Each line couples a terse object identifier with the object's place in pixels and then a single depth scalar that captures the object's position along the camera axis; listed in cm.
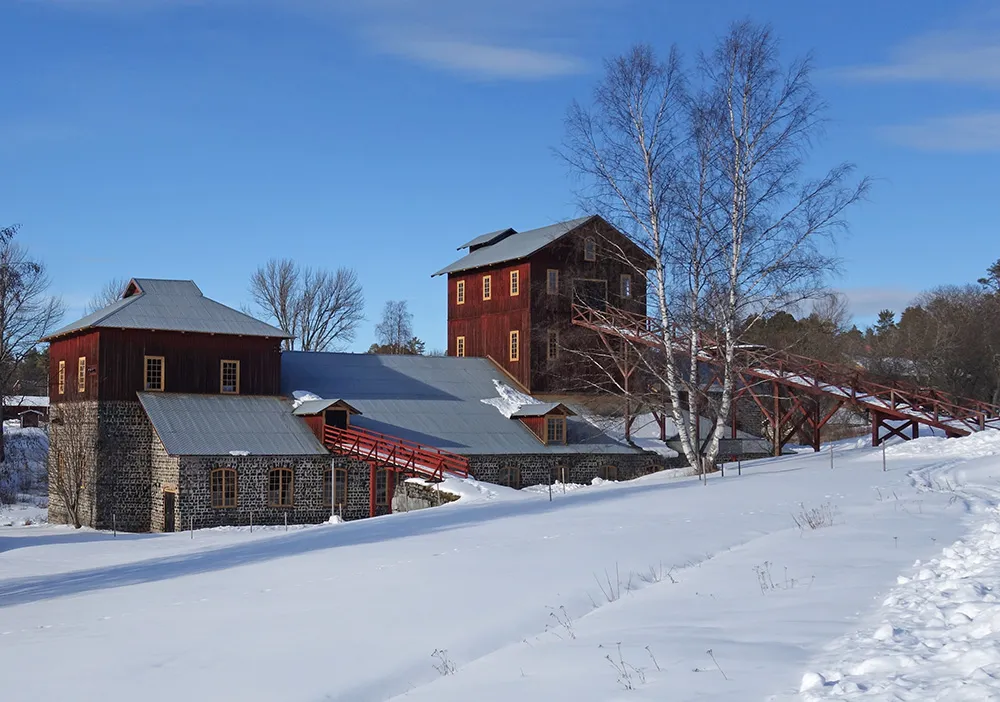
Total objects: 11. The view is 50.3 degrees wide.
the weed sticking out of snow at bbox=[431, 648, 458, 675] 1020
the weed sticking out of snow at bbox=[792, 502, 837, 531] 1705
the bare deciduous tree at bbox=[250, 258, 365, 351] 6762
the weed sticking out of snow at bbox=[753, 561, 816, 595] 1186
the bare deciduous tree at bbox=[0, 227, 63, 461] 4694
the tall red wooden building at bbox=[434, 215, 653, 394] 4366
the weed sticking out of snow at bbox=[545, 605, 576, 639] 1106
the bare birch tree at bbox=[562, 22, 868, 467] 2838
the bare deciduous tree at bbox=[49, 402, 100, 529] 3541
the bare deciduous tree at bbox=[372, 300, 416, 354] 9312
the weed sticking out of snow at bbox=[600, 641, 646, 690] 834
